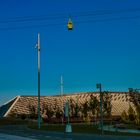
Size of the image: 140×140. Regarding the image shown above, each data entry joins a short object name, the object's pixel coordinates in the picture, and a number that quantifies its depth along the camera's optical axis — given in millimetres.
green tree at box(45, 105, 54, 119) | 62622
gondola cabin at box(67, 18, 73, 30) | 21013
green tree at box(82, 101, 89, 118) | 60677
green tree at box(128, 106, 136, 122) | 50037
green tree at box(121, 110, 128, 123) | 50133
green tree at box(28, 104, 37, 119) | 65583
